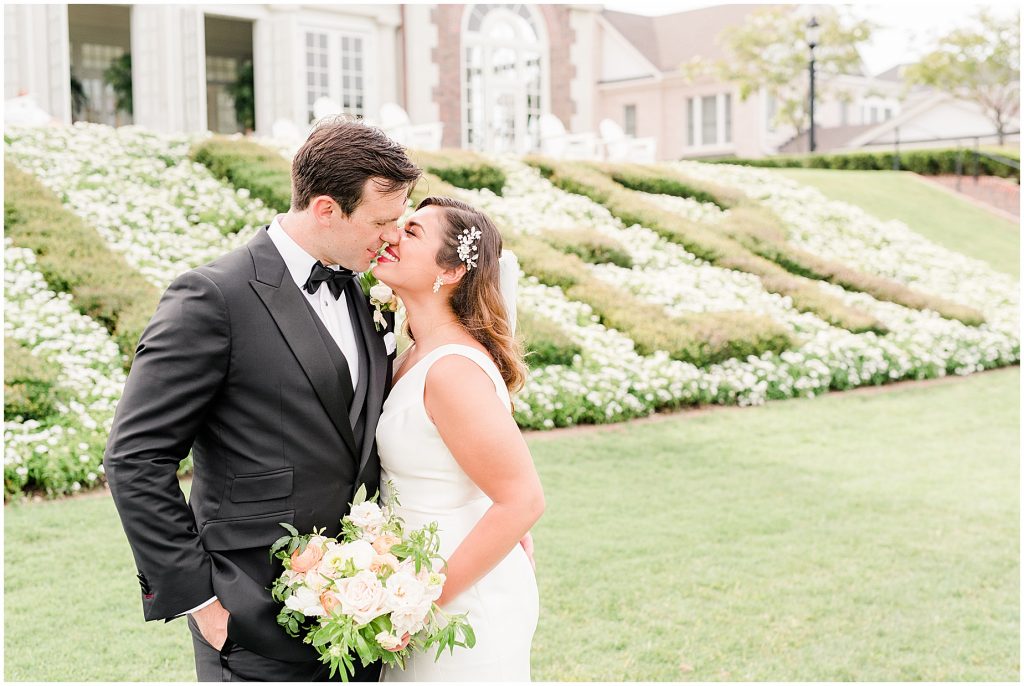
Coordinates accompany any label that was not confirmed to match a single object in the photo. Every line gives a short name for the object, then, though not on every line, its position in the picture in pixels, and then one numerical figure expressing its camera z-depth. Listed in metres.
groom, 2.48
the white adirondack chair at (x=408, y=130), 17.58
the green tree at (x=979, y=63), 33.31
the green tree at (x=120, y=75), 24.39
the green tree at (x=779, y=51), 33.59
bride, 2.67
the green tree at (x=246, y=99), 23.78
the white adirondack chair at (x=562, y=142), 20.66
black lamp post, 24.83
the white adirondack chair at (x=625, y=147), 21.88
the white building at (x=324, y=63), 19.53
